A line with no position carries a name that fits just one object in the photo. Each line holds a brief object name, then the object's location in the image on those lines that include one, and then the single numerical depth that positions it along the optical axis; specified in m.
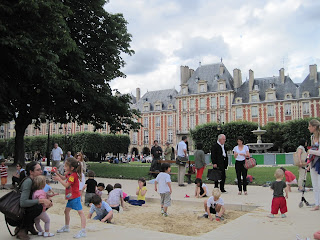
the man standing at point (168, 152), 16.36
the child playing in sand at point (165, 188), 7.94
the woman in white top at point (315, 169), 7.25
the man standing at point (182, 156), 13.00
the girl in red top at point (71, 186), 5.79
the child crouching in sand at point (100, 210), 6.91
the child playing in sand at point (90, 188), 9.25
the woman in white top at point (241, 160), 10.54
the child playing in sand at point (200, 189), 10.00
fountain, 30.81
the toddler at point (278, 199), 6.92
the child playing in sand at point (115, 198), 8.62
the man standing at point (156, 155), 15.79
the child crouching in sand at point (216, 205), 7.43
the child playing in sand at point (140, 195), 9.52
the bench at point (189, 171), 13.92
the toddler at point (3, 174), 13.56
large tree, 14.37
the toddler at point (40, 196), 5.43
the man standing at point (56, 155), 17.02
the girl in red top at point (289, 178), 11.20
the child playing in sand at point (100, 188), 9.69
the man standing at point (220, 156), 10.88
